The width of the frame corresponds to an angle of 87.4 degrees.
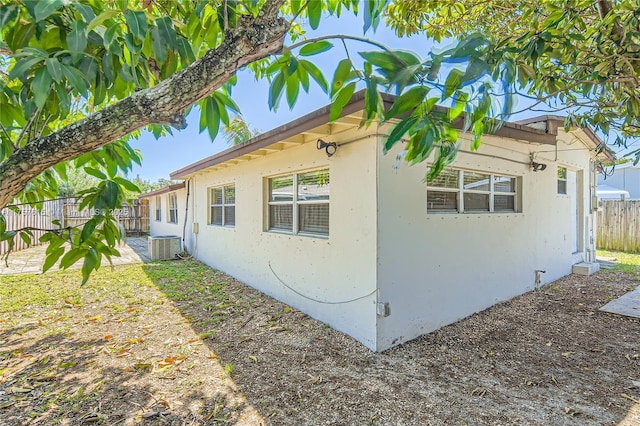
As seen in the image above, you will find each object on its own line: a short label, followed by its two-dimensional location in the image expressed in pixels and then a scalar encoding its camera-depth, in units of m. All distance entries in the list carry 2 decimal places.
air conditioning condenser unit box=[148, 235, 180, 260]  10.68
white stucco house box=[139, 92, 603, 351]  4.16
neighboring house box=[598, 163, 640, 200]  24.08
